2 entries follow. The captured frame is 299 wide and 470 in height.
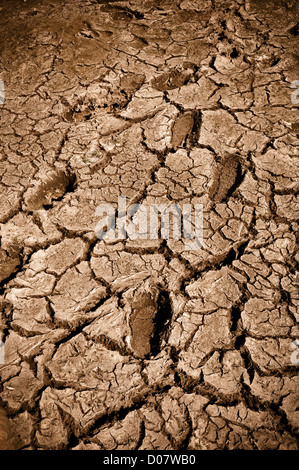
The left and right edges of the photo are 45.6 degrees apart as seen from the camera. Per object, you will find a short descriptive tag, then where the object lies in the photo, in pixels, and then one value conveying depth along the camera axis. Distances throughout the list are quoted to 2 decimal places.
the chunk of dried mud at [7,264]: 1.64
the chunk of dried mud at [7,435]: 1.26
